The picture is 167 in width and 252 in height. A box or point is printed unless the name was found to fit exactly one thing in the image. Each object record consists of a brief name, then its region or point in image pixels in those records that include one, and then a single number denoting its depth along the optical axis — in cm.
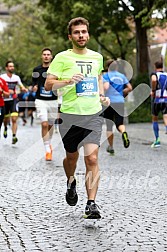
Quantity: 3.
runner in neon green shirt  631
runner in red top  1205
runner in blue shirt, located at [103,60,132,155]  1319
